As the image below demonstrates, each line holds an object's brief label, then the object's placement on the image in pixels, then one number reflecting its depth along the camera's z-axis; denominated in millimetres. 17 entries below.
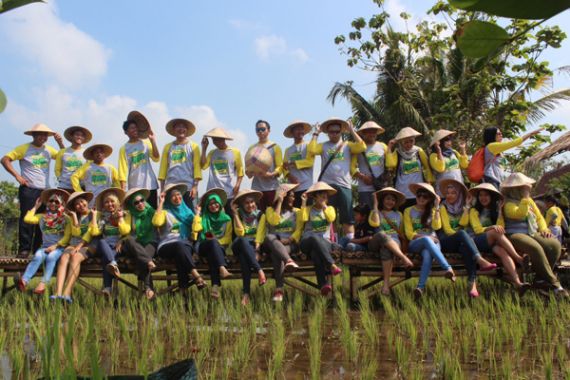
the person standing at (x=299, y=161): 5543
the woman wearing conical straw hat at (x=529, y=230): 4703
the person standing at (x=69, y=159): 5656
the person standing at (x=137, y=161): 5551
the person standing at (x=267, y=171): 5551
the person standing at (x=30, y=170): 5566
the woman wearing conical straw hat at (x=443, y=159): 5195
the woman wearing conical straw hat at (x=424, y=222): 4648
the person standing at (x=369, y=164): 5406
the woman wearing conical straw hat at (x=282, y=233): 4758
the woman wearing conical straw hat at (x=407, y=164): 5270
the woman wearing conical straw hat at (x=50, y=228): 4926
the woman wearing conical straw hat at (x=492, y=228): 4648
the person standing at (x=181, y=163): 5531
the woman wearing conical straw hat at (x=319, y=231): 4691
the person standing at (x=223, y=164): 5547
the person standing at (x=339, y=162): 5410
